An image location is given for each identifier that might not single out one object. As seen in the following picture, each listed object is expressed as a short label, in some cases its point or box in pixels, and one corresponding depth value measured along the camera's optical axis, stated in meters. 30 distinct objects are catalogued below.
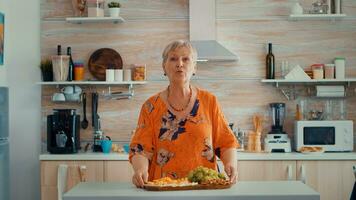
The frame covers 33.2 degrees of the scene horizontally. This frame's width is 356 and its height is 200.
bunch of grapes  2.58
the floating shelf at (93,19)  5.03
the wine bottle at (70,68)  5.14
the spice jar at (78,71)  5.15
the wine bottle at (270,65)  5.08
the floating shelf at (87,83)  5.05
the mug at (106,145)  4.93
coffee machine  4.86
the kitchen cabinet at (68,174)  4.78
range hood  4.97
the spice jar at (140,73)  5.13
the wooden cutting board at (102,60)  5.22
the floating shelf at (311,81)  4.95
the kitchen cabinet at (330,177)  4.67
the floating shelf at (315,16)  4.96
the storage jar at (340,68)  5.01
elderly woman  2.86
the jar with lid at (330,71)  5.01
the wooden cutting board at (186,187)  2.51
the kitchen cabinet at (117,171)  4.78
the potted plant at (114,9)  5.05
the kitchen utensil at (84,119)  5.24
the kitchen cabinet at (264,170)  4.69
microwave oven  4.88
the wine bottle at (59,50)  5.15
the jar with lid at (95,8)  5.06
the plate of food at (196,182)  2.52
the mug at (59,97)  5.11
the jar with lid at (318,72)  4.99
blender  4.89
